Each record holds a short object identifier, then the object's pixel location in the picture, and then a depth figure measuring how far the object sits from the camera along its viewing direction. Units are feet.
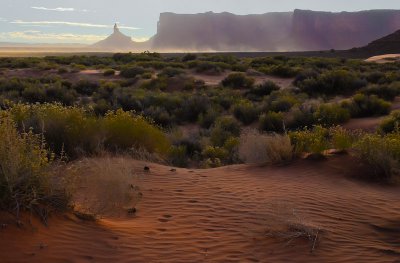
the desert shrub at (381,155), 34.45
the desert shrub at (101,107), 67.59
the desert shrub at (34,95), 80.89
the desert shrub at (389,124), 52.90
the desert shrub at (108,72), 130.31
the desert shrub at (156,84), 102.93
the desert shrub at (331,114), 60.58
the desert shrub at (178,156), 42.34
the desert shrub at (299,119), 60.39
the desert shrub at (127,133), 39.70
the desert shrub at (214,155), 41.19
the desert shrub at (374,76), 100.09
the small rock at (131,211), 25.83
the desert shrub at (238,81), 105.70
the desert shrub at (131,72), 124.77
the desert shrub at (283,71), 124.06
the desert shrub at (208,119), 64.49
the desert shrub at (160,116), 65.41
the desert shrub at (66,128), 36.35
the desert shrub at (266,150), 37.78
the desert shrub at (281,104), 69.46
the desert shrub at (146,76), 117.84
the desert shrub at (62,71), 135.43
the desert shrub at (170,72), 118.26
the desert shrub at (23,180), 20.22
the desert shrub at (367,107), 66.49
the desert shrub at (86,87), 97.11
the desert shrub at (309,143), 37.86
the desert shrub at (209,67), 132.46
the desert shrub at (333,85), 92.12
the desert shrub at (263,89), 93.49
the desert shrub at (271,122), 59.67
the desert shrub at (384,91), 78.28
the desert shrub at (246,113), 66.31
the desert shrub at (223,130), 52.08
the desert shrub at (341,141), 39.06
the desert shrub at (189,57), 182.81
